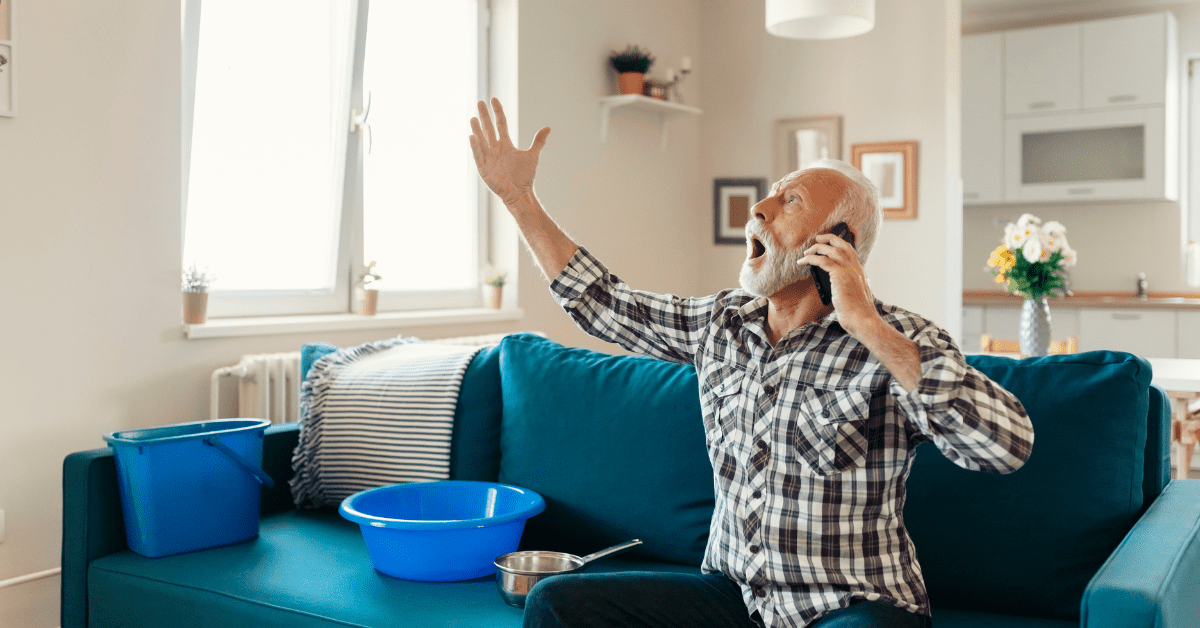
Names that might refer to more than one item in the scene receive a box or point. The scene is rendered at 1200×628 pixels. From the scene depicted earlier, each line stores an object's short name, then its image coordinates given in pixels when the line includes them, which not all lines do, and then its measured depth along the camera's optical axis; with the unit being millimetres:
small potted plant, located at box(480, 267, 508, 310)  3928
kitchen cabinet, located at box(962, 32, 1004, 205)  5879
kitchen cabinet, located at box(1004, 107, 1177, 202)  5484
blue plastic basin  1751
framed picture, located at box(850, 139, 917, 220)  4754
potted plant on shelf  4438
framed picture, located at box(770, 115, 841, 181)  4934
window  3031
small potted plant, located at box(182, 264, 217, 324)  2797
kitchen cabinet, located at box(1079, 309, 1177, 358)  5344
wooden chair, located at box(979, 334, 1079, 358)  3572
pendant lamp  3193
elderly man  1299
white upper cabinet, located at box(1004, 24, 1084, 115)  5641
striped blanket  2137
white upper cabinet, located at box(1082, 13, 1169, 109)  5405
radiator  2799
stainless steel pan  1655
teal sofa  1580
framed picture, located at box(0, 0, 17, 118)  2330
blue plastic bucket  1928
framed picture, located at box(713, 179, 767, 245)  5113
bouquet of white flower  3221
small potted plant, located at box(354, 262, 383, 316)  3369
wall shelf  4411
